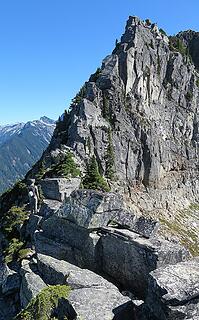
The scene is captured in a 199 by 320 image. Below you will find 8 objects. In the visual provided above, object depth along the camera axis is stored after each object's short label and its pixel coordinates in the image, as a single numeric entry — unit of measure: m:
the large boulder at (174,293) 8.37
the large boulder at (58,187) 24.01
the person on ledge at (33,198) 26.25
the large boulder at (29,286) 11.27
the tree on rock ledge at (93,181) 32.66
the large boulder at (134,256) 11.16
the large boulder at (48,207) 20.06
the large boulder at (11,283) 13.56
